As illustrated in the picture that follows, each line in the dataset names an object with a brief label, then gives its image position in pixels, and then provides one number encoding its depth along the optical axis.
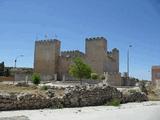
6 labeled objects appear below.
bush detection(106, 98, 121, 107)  9.84
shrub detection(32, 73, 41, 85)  21.20
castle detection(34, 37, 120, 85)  33.64
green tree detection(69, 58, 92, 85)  25.90
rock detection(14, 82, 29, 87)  17.99
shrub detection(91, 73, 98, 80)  27.69
